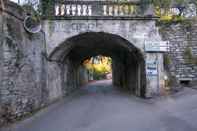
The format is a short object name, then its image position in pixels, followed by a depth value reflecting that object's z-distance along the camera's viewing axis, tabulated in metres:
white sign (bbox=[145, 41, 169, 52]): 15.81
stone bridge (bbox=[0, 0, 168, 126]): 12.27
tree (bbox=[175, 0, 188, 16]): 18.38
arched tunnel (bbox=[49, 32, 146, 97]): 16.16
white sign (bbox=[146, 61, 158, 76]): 15.80
